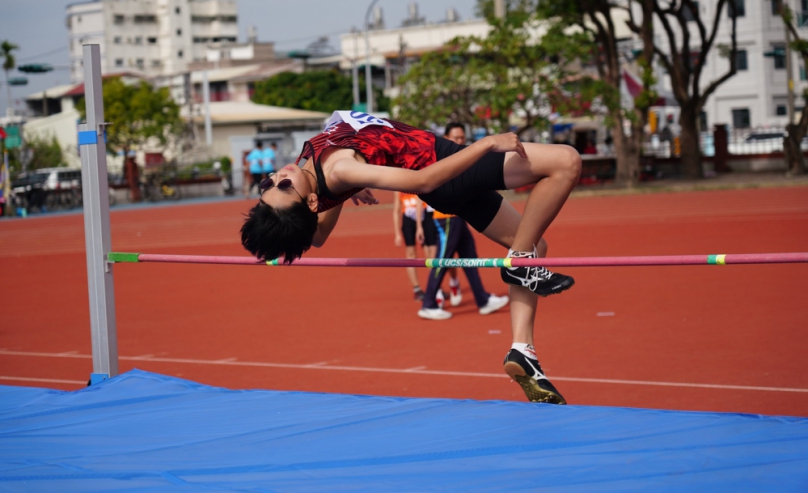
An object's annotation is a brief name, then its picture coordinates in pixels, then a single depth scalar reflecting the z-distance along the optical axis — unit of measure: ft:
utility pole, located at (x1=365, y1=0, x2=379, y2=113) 139.53
